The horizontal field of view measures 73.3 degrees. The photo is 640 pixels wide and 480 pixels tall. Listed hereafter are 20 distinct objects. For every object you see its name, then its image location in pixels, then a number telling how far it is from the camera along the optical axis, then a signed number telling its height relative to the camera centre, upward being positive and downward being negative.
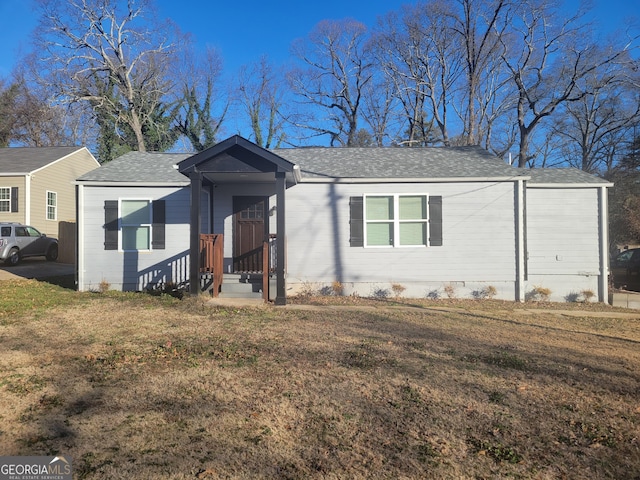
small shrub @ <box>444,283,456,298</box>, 10.09 -1.20
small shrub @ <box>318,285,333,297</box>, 10.16 -1.21
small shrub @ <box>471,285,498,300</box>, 10.07 -1.27
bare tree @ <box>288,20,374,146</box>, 28.75 +9.40
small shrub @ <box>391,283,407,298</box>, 10.05 -1.16
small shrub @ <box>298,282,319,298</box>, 10.16 -1.16
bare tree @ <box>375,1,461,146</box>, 25.39 +10.74
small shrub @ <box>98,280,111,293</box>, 10.04 -1.06
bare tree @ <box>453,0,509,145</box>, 22.95 +10.45
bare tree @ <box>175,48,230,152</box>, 28.22 +7.84
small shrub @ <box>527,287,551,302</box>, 10.41 -1.36
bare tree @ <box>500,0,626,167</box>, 18.78 +7.85
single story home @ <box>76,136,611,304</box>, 10.11 +0.24
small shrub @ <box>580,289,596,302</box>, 10.49 -1.39
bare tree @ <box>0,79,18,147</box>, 29.17 +8.80
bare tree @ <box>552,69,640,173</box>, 26.83 +7.24
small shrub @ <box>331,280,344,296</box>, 10.05 -1.12
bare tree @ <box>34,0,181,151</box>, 23.38 +8.84
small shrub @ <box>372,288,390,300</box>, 10.16 -1.24
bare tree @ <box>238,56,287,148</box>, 29.45 +8.33
